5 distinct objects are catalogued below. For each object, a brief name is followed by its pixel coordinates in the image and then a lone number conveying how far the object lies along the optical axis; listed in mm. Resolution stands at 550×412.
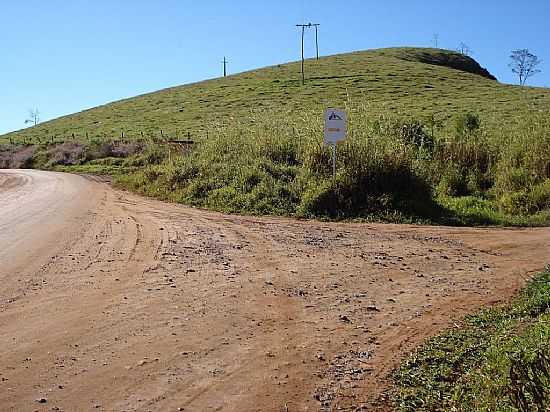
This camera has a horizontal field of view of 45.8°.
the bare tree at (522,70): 92644
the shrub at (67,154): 39031
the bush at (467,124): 21761
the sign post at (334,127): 15875
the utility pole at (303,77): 59638
